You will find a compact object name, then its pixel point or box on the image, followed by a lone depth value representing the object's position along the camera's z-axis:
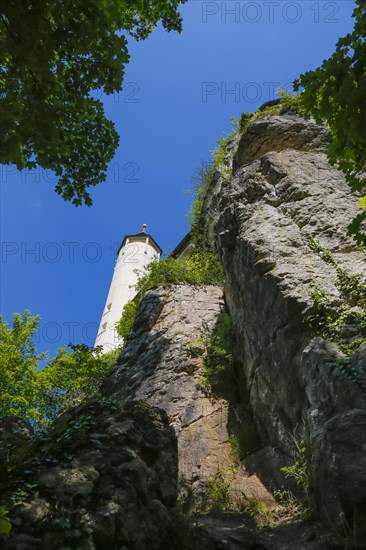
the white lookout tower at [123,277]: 29.94
